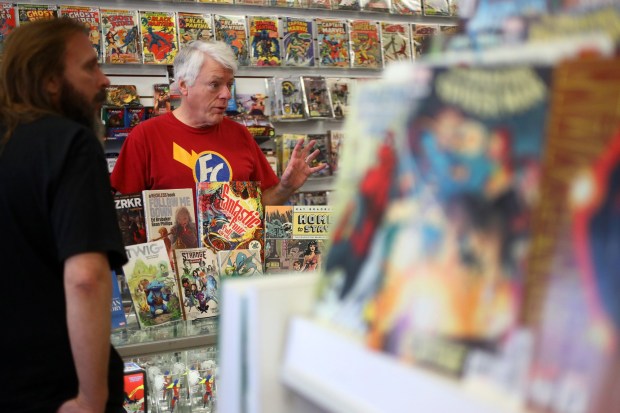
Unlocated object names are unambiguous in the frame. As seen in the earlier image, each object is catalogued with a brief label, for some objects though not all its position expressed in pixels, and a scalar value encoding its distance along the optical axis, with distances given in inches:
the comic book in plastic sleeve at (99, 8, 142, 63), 160.1
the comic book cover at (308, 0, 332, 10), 182.9
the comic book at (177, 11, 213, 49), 166.2
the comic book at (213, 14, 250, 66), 171.0
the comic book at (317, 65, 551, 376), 27.0
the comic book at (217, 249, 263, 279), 96.9
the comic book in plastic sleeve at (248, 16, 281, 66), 175.0
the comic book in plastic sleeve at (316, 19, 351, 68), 182.4
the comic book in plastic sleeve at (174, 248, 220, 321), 93.0
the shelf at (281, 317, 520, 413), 27.3
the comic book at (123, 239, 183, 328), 89.4
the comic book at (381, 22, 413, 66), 191.2
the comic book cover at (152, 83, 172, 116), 163.9
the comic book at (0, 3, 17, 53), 151.4
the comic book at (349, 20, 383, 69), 186.5
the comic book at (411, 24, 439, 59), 195.2
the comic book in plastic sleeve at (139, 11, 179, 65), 163.2
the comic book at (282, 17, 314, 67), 178.9
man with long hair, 60.6
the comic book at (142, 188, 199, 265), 95.3
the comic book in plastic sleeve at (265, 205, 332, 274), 100.3
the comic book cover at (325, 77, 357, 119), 182.7
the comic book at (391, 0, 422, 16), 194.1
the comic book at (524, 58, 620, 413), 23.5
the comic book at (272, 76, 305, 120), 176.7
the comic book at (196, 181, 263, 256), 98.9
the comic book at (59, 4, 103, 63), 157.3
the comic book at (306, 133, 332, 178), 182.7
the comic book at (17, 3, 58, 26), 153.0
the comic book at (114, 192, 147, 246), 94.7
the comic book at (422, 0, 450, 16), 198.1
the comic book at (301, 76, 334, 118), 178.9
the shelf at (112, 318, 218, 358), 83.4
